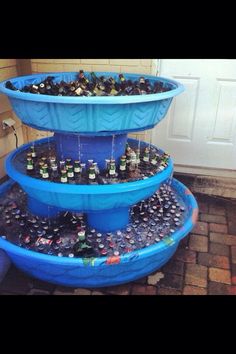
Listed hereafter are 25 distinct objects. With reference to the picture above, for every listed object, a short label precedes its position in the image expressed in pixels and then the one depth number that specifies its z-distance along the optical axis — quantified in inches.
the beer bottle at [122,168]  82.0
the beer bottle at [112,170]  80.2
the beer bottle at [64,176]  76.8
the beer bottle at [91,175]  78.2
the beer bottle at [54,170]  80.1
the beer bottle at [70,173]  78.0
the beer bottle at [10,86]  79.6
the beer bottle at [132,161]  86.0
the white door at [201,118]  109.4
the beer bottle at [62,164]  81.2
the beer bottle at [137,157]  88.6
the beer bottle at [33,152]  90.0
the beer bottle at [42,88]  80.0
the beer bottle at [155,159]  90.6
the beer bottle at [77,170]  79.6
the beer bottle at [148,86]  85.6
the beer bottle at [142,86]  83.2
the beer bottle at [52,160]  83.7
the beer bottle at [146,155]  92.0
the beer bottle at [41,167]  80.4
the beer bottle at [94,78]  91.1
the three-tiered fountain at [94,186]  68.5
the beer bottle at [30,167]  82.7
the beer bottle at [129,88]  82.2
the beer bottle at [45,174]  79.0
